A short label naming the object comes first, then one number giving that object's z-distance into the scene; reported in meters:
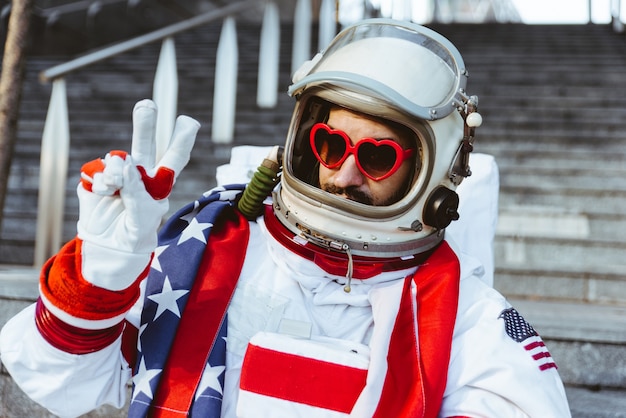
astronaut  1.27
